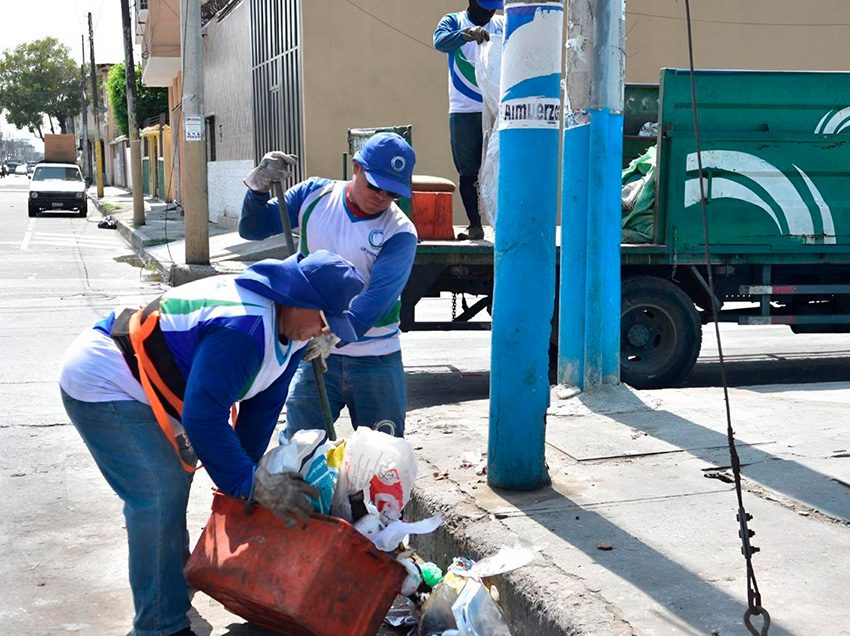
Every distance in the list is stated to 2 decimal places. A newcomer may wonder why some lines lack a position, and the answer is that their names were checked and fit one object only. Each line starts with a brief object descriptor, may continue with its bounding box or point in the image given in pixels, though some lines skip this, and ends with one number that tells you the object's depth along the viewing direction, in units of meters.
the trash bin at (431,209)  8.26
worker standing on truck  8.18
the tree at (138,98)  43.66
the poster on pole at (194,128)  15.11
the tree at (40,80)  95.88
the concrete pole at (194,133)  15.20
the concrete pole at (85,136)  60.28
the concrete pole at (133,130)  25.52
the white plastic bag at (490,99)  8.06
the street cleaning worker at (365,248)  4.41
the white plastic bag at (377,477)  3.79
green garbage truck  8.20
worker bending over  3.30
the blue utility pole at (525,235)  4.71
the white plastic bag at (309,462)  3.53
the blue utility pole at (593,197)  6.74
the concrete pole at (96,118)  44.97
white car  32.25
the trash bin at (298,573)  3.37
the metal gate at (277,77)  16.91
